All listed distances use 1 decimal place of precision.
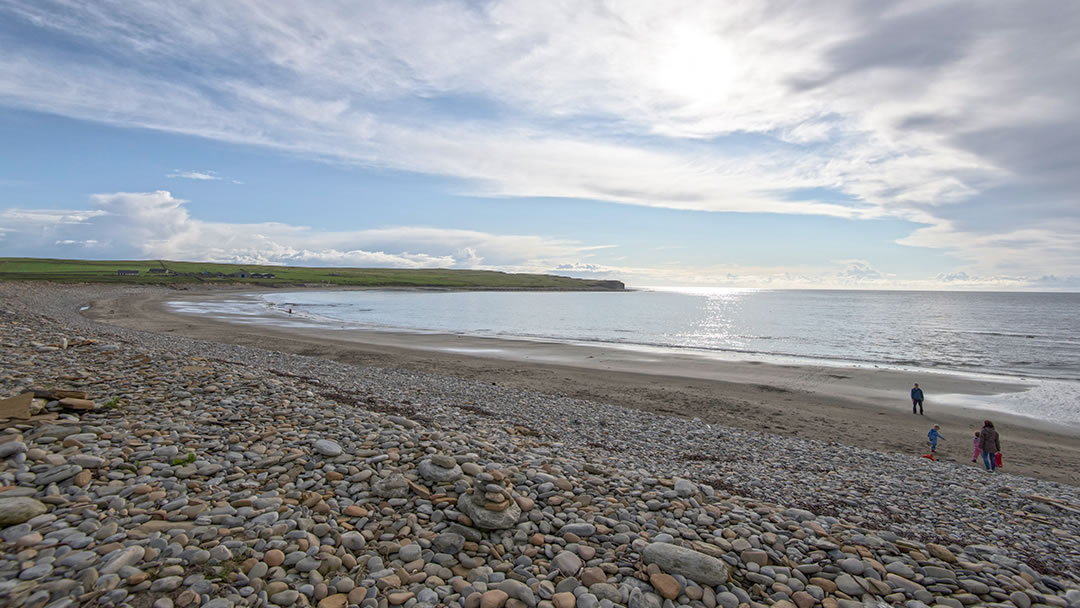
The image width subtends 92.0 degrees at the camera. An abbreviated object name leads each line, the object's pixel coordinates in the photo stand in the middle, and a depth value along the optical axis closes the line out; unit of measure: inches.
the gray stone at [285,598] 220.7
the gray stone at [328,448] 360.5
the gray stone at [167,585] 214.4
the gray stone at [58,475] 277.6
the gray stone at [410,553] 265.1
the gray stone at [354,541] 267.1
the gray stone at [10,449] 299.3
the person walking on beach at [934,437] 740.6
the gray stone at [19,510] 240.5
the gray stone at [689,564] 262.4
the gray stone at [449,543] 275.0
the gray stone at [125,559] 218.2
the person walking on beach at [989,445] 660.7
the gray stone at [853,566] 279.7
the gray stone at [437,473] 333.7
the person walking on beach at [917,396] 978.1
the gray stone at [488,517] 293.4
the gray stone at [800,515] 340.9
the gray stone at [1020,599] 261.9
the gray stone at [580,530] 301.3
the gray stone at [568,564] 265.9
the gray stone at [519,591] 238.5
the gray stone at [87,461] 299.1
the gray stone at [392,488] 318.3
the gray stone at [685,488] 372.2
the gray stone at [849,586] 263.9
